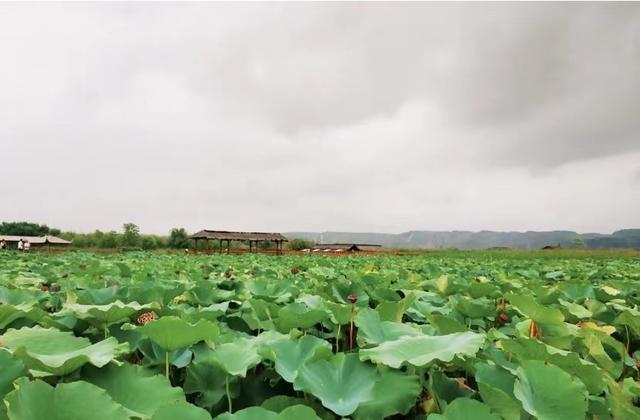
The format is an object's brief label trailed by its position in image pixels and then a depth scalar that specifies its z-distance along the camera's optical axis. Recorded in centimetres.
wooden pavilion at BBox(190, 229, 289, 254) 3931
